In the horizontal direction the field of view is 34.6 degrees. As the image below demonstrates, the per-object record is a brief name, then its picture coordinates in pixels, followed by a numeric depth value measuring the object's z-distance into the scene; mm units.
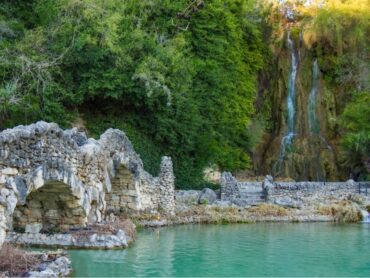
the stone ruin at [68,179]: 10844
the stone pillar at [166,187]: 20266
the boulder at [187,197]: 22547
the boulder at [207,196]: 22734
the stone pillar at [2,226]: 9312
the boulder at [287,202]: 23342
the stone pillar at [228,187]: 24511
